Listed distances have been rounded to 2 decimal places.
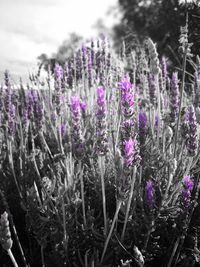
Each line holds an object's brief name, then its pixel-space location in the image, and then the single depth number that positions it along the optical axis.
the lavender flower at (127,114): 0.28
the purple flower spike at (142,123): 0.36
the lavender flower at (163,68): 0.65
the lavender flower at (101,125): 0.30
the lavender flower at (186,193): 0.29
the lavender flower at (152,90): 0.47
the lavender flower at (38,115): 0.49
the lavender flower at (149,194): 0.29
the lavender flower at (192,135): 0.32
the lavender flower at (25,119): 0.53
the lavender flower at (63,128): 0.51
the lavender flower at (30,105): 0.53
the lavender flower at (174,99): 0.42
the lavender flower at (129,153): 0.26
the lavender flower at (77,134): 0.31
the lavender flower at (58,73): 0.54
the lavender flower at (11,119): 0.47
